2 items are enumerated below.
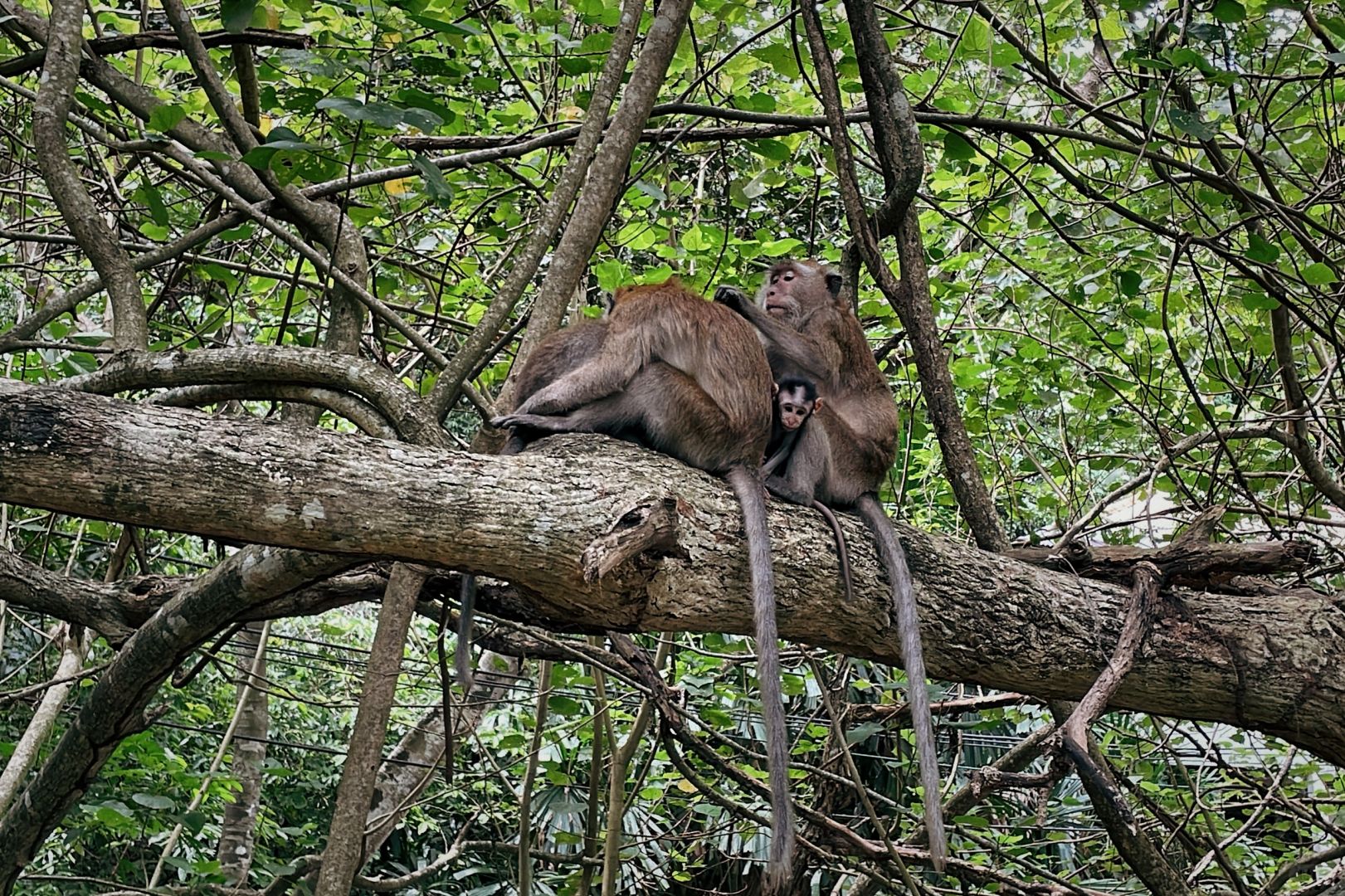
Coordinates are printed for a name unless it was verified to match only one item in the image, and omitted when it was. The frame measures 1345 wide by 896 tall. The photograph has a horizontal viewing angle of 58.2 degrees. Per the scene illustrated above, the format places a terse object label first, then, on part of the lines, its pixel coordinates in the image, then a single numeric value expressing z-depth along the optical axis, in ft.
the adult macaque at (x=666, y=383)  12.59
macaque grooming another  13.67
